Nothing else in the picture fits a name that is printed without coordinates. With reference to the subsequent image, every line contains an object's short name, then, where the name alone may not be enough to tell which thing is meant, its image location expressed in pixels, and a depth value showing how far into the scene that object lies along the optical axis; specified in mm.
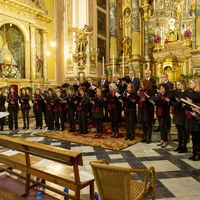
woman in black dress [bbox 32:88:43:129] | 9381
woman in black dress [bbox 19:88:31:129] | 9430
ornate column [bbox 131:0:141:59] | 15969
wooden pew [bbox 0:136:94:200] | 2326
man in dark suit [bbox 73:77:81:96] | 9605
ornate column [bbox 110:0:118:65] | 17406
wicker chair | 2045
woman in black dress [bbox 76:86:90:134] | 7895
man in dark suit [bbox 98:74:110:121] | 8386
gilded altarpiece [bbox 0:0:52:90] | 13273
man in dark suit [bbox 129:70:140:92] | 8148
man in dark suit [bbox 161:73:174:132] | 6781
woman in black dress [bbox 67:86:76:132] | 8266
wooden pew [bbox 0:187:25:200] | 2854
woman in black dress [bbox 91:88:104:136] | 7531
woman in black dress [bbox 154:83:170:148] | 6031
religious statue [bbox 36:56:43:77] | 15007
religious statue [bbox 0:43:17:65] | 13180
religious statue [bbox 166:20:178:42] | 16344
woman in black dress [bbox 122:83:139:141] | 6693
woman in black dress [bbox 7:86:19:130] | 9273
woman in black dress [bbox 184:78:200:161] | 4719
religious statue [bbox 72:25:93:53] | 15375
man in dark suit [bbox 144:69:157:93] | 7281
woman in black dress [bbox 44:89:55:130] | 8914
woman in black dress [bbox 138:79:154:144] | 6562
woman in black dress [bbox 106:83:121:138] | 7367
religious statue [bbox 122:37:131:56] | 16703
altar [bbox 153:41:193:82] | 14773
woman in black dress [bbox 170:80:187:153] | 5418
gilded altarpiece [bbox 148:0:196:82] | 14889
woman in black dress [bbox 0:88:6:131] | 9360
